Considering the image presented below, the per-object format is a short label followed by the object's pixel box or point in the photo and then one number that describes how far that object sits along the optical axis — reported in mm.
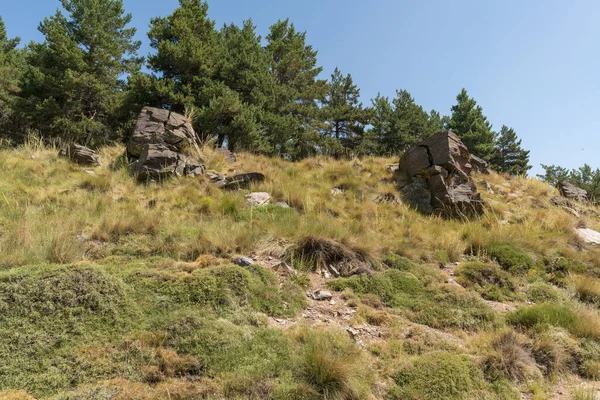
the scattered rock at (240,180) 8336
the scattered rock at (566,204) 9773
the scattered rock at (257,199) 7201
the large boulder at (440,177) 8336
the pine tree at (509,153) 29719
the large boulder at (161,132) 9156
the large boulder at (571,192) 11883
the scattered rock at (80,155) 9242
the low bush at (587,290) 4543
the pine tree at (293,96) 16328
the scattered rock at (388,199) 8843
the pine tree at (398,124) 22859
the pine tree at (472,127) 25000
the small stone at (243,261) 4125
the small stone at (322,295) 3889
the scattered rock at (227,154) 11000
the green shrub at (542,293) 4500
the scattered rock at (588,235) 7204
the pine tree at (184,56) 13055
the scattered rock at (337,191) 9023
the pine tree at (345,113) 22891
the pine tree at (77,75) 13977
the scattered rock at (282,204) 7241
